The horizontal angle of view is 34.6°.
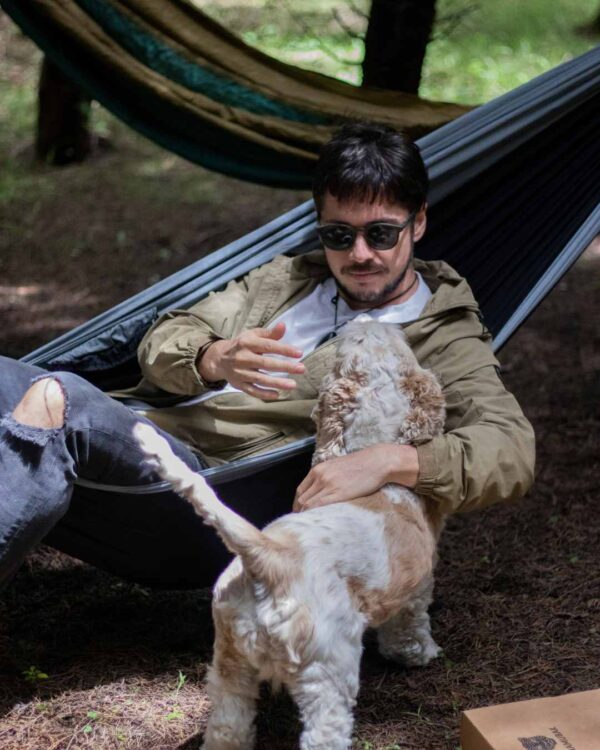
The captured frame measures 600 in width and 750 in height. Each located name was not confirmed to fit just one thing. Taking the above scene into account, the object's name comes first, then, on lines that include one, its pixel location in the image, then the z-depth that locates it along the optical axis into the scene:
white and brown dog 2.14
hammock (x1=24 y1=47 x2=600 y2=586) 3.31
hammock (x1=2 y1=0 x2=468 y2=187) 3.98
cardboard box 2.20
